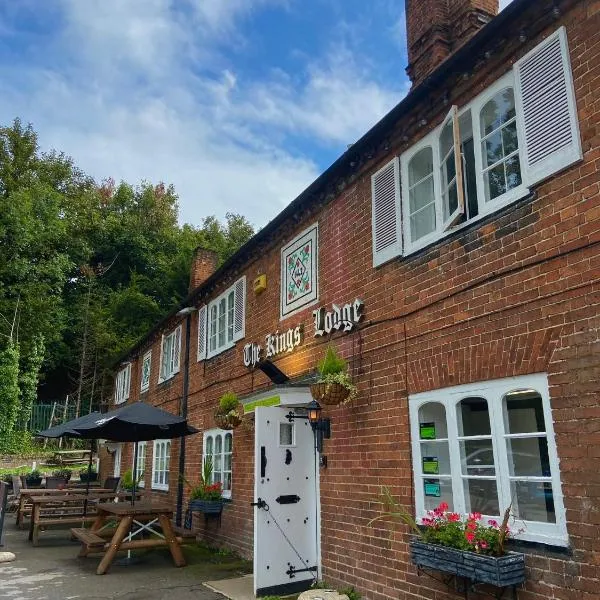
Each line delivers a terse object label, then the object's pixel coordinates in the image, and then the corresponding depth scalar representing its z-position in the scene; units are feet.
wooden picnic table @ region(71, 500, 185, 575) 27.48
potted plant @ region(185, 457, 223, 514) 33.40
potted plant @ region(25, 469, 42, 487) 55.83
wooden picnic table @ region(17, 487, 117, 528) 41.06
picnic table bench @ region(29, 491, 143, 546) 36.04
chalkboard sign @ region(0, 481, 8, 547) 31.10
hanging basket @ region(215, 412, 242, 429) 32.19
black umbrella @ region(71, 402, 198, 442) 29.66
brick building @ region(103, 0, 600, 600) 14.30
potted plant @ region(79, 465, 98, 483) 63.25
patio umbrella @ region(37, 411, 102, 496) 38.42
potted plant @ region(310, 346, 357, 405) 21.54
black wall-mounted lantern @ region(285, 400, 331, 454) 23.31
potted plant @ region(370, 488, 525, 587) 13.94
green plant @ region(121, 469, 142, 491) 52.21
